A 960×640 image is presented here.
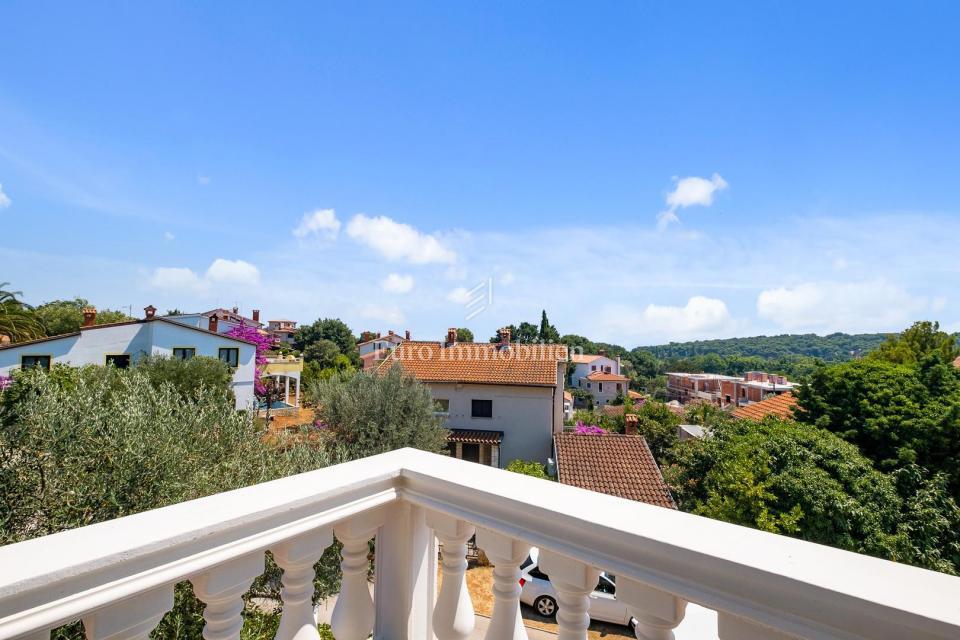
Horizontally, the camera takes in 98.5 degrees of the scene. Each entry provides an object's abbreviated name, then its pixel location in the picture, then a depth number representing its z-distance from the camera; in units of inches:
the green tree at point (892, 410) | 406.3
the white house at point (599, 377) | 2541.8
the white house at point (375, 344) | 1954.4
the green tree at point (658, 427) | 936.3
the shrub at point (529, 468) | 478.3
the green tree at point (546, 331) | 2442.1
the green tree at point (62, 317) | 1169.4
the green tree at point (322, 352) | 1737.6
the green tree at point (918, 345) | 792.9
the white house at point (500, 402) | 712.4
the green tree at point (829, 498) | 303.7
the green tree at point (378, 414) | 495.8
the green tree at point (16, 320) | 703.7
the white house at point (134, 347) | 696.4
